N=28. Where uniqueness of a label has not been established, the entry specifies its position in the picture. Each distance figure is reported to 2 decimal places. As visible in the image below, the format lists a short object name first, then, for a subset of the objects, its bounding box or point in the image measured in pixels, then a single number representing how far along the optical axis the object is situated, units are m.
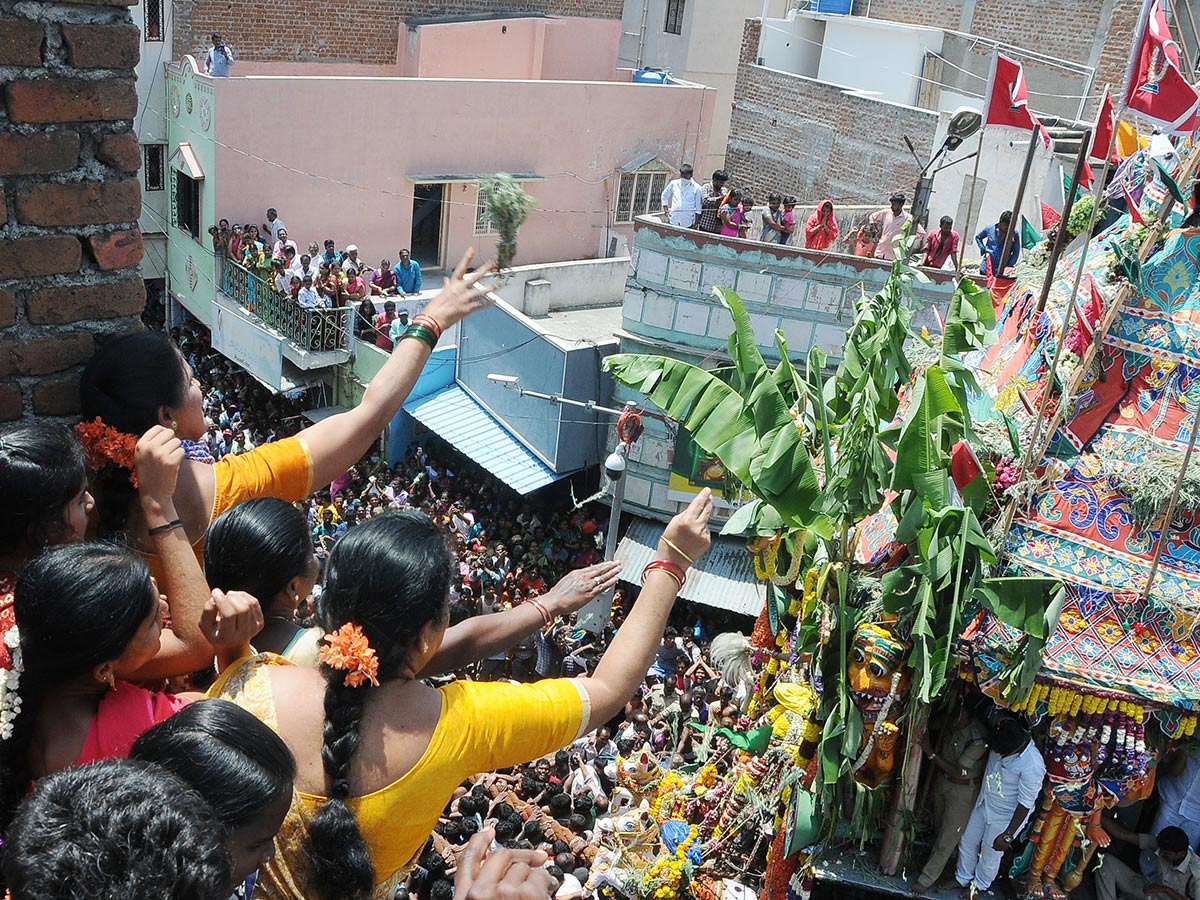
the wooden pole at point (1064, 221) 5.90
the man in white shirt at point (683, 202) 13.62
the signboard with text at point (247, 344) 16.05
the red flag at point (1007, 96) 7.57
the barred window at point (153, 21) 17.19
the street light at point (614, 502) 10.47
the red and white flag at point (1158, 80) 5.78
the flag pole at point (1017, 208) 6.50
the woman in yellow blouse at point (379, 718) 2.46
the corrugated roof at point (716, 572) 12.89
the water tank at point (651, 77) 21.31
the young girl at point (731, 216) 13.48
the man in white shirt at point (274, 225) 16.50
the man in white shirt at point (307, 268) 15.80
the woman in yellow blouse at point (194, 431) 2.93
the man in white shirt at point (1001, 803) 5.69
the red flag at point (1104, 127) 6.84
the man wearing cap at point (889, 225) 12.96
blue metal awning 14.48
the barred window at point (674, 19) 24.67
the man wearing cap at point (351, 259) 16.16
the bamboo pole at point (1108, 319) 5.75
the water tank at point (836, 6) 21.02
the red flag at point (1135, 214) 5.92
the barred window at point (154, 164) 17.78
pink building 16.67
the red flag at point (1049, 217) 7.68
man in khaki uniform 5.85
